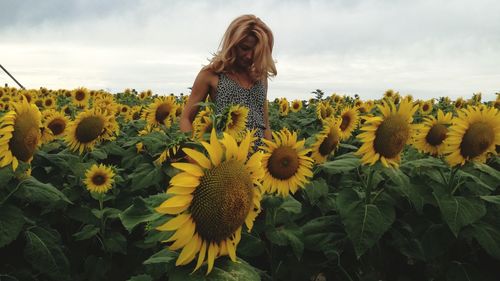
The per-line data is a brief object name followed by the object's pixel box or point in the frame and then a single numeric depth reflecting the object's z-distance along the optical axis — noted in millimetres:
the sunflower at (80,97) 10031
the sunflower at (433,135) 3779
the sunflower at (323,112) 7455
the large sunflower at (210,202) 1627
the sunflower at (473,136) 3186
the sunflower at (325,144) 4078
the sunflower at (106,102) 8207
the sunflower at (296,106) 11000
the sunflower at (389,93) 12838
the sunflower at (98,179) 4219
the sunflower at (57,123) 5129
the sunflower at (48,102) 9609
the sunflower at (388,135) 3009
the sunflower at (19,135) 2760
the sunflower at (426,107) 9764
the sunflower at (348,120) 5801
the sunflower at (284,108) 10250
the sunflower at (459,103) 11430
